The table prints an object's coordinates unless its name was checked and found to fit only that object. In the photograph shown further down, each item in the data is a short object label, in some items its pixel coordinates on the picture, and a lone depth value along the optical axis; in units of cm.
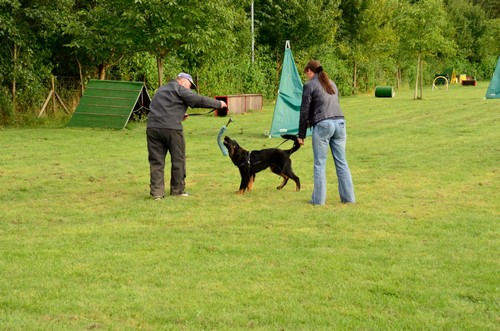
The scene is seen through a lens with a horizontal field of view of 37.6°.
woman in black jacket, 939
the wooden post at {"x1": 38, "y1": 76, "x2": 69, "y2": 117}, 2358
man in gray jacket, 1014
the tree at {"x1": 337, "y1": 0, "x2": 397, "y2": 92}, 4538
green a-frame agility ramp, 2167
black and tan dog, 1037
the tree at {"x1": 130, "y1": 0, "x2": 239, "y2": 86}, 2067
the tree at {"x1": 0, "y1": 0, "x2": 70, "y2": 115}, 2127
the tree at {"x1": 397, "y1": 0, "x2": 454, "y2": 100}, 3738
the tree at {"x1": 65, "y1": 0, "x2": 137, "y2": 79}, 2111
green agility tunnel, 4075
